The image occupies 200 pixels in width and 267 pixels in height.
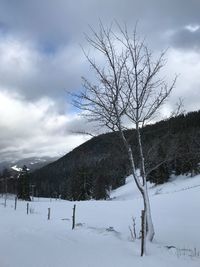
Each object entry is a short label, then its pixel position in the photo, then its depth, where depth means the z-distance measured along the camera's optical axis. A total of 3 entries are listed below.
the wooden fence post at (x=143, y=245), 6.05
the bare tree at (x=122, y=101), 8.58
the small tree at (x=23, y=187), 49.74
